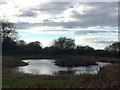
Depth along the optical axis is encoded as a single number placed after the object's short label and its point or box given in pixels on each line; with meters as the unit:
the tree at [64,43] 37.57
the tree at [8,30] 30.99
